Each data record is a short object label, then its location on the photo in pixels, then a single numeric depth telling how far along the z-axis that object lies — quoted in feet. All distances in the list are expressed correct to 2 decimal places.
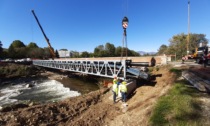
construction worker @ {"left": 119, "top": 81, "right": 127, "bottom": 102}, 34.34
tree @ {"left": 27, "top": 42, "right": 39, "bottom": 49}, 352.16
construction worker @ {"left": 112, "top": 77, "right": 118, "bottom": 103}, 35.60
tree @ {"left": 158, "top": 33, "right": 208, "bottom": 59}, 175.81
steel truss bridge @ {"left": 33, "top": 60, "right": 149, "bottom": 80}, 43.32
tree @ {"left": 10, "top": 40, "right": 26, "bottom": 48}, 332.16
